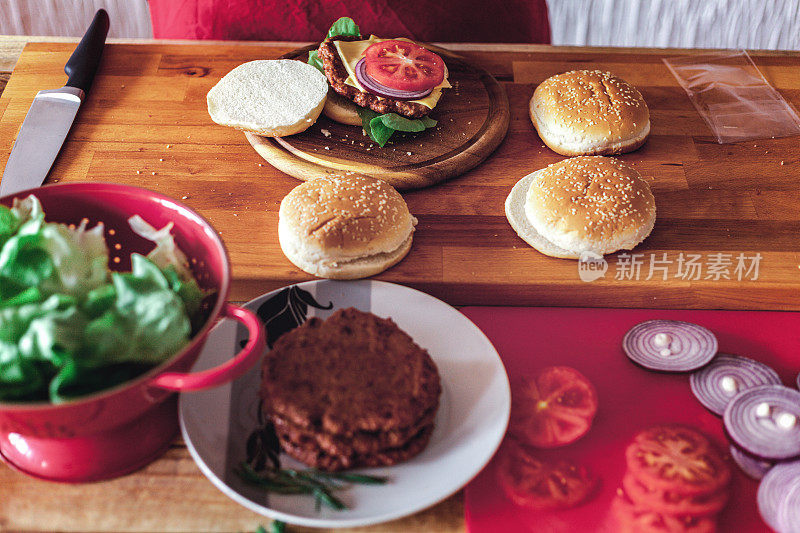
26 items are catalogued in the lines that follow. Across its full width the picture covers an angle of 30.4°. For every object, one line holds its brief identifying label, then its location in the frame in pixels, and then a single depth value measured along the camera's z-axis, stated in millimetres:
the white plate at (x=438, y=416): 908
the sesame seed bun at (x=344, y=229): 1029
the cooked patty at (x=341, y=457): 918
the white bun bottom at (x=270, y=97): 1127
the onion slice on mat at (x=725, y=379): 982
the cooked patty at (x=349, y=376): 908
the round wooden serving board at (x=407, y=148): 1117
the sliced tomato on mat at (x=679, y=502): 917
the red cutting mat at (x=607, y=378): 928
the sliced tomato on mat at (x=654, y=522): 916
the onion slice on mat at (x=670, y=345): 998
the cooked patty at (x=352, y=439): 909
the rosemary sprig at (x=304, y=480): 913
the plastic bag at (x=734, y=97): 1189
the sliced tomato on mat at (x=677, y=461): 922
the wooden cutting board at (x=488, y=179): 1055
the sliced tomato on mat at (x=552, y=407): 959
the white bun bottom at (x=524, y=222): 1062
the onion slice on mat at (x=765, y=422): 939
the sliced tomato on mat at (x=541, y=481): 931
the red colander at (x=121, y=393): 874
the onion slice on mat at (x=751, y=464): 944
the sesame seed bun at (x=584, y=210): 1053
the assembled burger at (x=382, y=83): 1134
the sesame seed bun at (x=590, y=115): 1135
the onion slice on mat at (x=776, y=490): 919
